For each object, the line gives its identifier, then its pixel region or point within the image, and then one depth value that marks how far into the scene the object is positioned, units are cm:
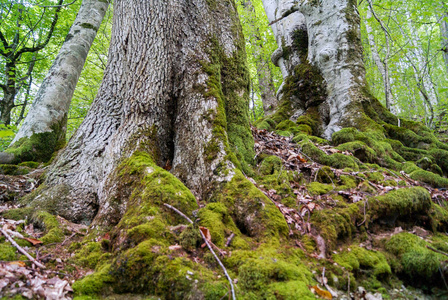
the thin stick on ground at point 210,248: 160
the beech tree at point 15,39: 885
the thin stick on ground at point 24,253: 184
